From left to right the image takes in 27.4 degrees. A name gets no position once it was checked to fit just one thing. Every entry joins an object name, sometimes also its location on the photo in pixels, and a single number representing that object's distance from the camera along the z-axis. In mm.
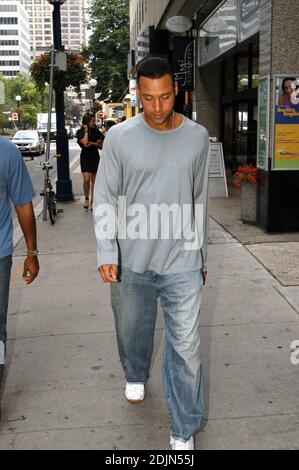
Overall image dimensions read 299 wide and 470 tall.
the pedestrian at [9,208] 3205
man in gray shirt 2912
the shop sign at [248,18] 9648
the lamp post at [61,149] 12414
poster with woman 8188
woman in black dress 11117
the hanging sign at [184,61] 15984
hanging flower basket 12320
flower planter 9133
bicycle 9867
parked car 32125
